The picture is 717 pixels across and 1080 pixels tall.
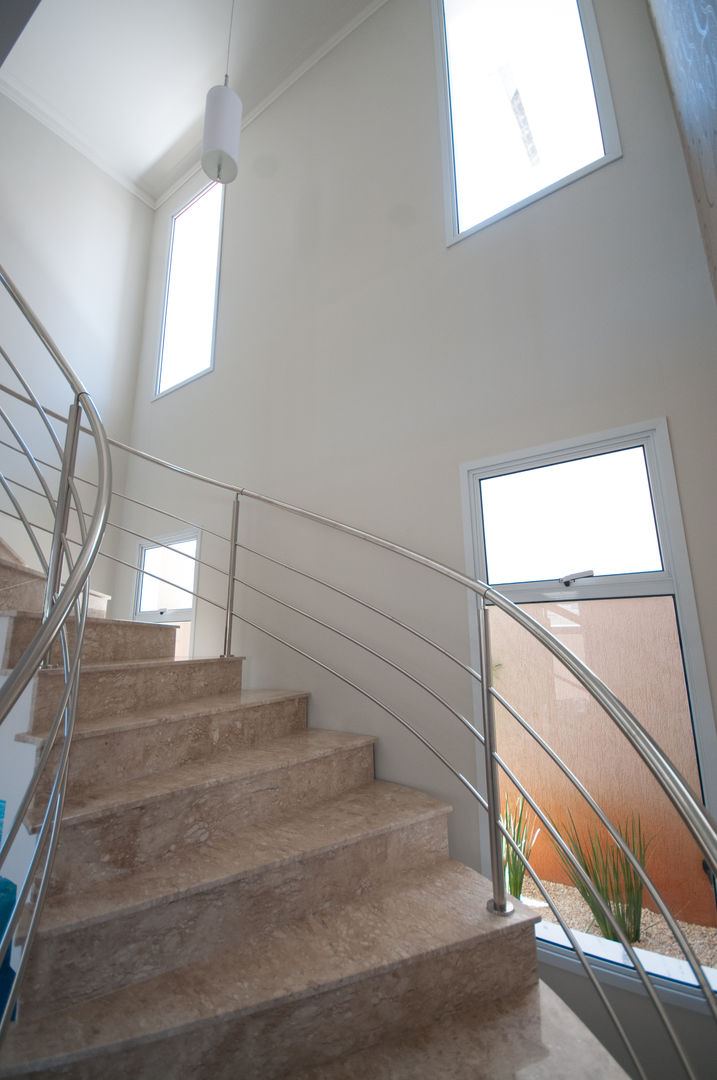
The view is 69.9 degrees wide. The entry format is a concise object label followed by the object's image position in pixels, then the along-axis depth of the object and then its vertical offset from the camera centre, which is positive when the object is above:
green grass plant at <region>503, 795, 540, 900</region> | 1.77 -0.59
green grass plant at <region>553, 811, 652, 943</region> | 1.60 -0.65
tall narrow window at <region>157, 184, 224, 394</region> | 3.88 +2.95
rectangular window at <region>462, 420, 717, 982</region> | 1.63 +0.12
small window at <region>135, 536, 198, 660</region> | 3.36 +0.55
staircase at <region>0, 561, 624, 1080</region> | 1.04 -0.63
